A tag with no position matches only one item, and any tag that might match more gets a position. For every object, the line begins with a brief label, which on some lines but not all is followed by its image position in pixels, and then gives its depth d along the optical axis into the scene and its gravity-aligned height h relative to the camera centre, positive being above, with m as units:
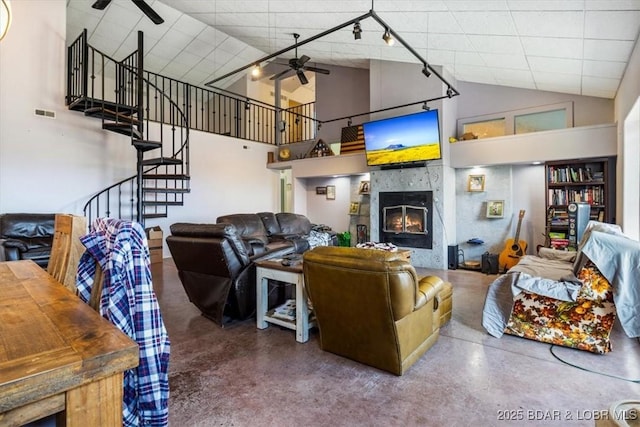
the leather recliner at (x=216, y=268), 3.00 -0.50
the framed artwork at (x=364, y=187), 7.36 +0.62
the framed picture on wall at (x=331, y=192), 8.07 +0.56
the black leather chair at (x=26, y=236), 4.16 -0.29
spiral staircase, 5.10 +1.43
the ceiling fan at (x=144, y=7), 3.83 +2.46
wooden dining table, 0.63 -0.31
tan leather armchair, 2.01 -0.59
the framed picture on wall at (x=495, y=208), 5.75 +0.11
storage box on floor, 6.30 -0.53
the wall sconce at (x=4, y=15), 1.64 +1.01
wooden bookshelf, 4.72 +0.38
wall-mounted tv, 5.57 +1.35
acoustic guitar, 5.32 -0.60
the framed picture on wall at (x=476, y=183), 5.95 +0.58
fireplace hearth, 5.98 -0.06
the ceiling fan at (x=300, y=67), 5.13 +2.40
